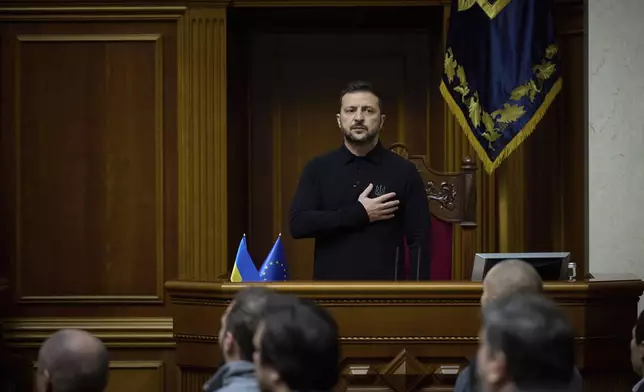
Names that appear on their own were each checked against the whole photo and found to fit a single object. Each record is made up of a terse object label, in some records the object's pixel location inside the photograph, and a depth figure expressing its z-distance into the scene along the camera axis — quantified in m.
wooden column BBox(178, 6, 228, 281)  12.19
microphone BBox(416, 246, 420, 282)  9.14
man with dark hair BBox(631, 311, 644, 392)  6.84
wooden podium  8.34
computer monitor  8.37
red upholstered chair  10.19
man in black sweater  9.07
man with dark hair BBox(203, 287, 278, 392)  5.37
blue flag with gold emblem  11.36
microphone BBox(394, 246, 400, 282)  9.13
